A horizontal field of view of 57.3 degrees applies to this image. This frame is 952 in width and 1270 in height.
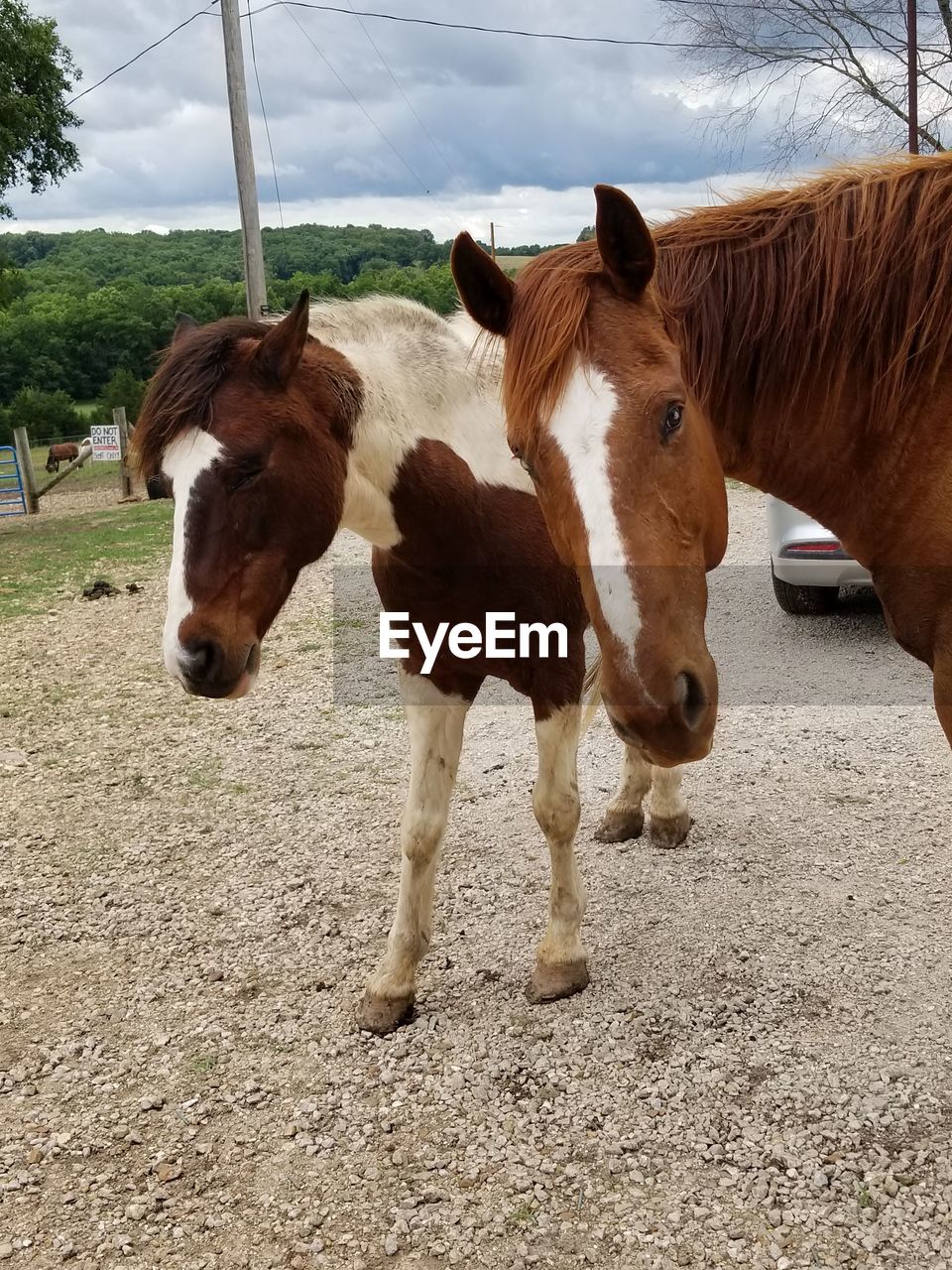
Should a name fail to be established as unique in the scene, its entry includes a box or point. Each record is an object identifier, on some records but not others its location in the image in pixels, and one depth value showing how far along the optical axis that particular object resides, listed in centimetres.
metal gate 1510
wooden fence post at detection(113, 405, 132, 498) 1612
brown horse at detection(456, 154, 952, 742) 182
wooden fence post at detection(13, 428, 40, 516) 1491
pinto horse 225
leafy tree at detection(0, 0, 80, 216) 1196
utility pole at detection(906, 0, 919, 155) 1309
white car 588
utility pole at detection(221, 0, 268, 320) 1009
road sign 1638
